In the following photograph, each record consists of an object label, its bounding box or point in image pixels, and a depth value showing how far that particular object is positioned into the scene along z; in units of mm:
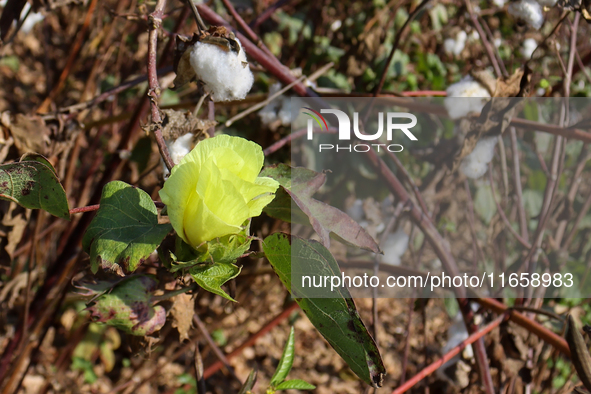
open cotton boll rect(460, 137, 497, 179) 939
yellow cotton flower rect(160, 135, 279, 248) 689
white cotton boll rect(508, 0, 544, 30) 939
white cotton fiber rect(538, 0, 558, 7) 879
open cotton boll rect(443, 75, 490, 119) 947
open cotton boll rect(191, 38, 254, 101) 768
